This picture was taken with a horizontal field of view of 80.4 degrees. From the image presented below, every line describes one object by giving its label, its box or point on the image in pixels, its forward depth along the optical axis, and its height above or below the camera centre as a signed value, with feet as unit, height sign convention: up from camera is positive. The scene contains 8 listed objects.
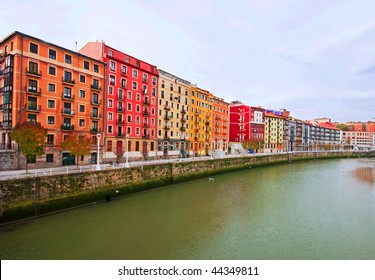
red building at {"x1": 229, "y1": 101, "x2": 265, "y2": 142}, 273.48 +23.77
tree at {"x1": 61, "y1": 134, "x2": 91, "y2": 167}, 90.22 -2.59
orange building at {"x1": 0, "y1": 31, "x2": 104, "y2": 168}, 90.74 +21.66
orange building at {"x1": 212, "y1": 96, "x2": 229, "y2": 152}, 230.89 +20.22
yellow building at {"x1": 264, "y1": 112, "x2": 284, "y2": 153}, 302.58 +13.83
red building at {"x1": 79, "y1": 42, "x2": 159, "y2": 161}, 125.08 +23.59
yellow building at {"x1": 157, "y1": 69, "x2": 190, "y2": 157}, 161.79 +19.77
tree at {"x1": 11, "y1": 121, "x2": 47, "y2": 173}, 73.10 +0.27
